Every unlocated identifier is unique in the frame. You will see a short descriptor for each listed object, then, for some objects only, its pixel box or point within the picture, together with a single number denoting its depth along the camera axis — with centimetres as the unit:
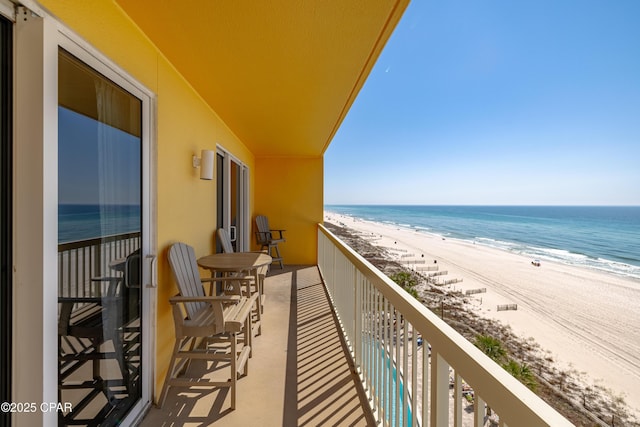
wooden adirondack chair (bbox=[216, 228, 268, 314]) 319
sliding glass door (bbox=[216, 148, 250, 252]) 376
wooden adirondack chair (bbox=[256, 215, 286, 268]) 577
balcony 76
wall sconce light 276
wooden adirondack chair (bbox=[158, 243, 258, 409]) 189
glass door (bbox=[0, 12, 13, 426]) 100
